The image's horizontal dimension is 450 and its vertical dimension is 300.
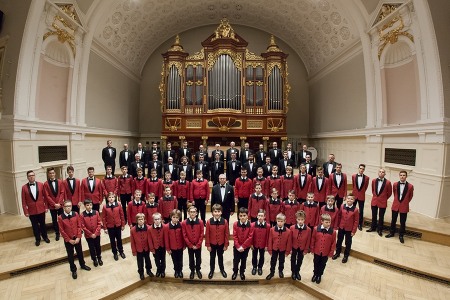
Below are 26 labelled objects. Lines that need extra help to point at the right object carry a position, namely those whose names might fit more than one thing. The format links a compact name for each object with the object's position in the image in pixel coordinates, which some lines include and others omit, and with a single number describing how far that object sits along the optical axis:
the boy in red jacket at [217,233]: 4.39
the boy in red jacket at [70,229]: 4.38
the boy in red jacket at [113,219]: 4.79
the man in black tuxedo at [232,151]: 7.36
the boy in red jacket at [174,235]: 4.35
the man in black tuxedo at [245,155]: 7.58
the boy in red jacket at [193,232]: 4.35
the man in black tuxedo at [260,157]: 7.80
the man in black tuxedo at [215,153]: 7.30
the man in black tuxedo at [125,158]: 7.66
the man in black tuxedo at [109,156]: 7.66
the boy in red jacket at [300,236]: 4.28
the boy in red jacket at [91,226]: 4.56
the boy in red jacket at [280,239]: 4.30
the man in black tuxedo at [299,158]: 10.24
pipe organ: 10.32
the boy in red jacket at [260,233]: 4.41
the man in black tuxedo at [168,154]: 8.08
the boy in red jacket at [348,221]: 4.73
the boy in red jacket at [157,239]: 4.33
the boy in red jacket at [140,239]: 4.34
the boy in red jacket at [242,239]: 4.37
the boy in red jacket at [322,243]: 4.20
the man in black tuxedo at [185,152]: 8.12
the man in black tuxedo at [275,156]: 7.82
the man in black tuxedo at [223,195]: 5.54
